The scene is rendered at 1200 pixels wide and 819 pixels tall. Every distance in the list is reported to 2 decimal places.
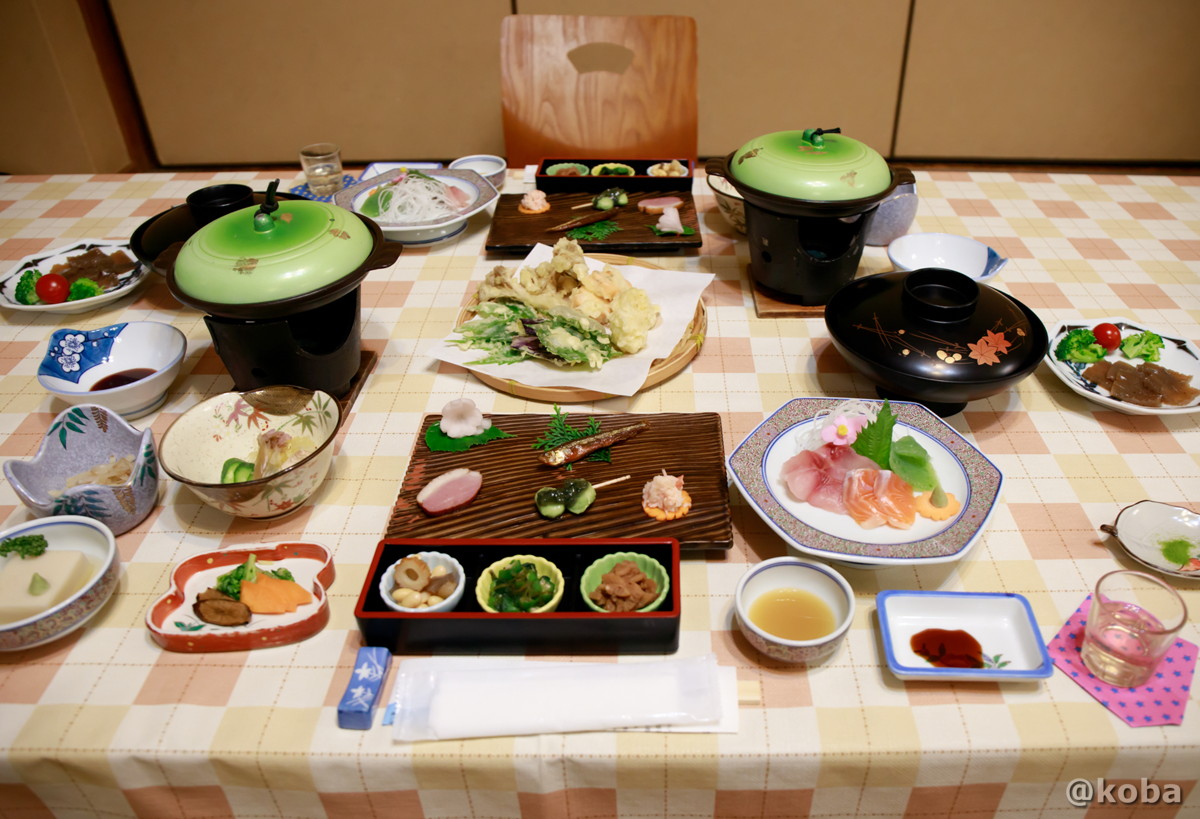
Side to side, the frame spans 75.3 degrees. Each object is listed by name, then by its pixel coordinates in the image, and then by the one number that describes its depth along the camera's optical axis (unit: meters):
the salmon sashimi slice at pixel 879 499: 1.32
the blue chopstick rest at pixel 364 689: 1.08
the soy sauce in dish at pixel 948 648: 1.14
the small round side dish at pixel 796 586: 1.12
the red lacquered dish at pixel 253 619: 1.20
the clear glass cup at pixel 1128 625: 1.11
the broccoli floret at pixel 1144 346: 1.74
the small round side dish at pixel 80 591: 1.16
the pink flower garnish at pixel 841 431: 1.40
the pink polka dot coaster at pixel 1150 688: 1.09
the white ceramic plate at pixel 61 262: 2.03
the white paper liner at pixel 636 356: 1.73
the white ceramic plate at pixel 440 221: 2.27
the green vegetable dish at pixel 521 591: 1.21
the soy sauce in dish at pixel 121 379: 1.74
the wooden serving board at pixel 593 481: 1.38
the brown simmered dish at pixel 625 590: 1.20
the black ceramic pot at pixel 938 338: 1.53
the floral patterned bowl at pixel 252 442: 1.36
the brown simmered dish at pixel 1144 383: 1.63
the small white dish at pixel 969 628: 1.11
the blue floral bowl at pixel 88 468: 1.36
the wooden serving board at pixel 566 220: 2.25
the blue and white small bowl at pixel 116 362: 1.66
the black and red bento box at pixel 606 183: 2.49
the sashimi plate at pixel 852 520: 1.25
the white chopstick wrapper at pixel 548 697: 1.08
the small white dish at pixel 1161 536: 1.29
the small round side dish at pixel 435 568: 1.20
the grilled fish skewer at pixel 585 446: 1.51
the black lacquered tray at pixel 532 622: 1.16
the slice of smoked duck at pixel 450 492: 1.42
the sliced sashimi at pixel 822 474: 1.35
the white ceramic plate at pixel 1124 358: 1.61
